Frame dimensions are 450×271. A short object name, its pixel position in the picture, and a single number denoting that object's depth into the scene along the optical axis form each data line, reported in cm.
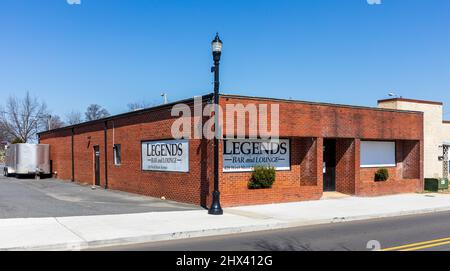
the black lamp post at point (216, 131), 1448
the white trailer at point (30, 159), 3562
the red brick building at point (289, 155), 1723
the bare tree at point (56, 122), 9042
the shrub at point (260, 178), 1748
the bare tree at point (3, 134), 7915
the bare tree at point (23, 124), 7606
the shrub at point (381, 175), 2222
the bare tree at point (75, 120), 9731
